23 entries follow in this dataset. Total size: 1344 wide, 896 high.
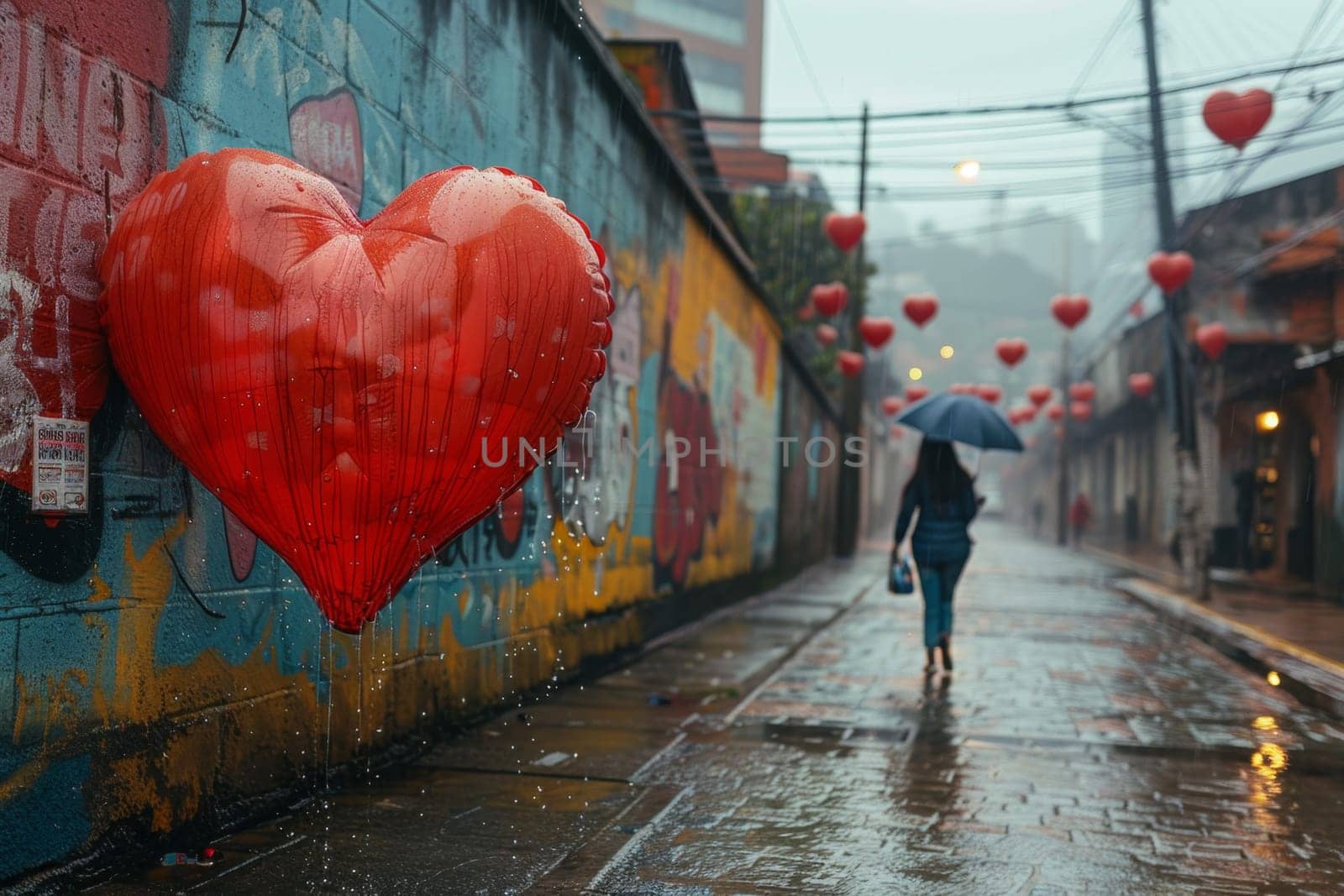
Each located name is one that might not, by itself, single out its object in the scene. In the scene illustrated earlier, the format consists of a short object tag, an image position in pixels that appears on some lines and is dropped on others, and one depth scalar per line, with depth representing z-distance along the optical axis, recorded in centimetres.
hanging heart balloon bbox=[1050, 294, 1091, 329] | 2086
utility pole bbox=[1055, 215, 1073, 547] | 4450
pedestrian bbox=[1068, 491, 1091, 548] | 4162
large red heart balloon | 342
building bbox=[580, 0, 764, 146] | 6125
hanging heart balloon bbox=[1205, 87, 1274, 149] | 1177
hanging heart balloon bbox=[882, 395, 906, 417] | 3906
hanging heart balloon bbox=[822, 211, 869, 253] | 1744
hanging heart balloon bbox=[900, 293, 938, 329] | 2169
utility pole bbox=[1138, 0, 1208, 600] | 1706
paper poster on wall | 372
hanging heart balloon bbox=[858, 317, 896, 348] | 2492
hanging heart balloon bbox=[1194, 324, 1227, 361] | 2155
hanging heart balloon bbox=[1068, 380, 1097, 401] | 3436
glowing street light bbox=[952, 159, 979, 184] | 1692
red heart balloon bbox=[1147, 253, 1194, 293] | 1588
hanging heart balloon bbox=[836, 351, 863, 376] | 2506
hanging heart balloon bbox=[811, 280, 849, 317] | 2178
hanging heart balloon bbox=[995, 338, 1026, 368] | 2597
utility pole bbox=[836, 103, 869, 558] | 2778
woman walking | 957
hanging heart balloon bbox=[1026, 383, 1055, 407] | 3516
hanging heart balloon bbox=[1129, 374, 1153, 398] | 2948
